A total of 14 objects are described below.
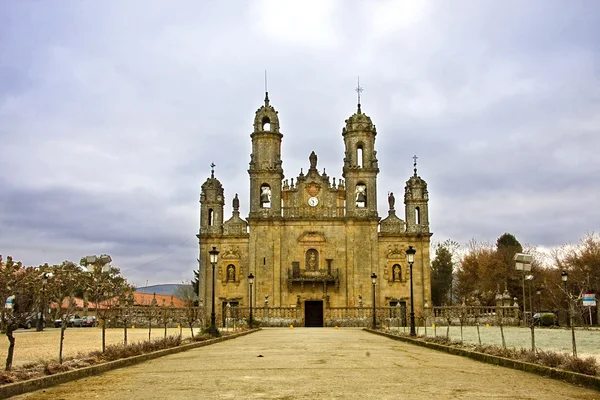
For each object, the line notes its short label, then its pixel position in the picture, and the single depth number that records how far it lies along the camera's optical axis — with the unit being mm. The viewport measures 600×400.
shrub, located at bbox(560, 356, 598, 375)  11367
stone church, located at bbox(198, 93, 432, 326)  55781
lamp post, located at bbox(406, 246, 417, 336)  28189
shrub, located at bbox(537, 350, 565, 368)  12703
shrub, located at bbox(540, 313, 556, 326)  48250
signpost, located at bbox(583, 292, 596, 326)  37106
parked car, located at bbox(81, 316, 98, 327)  64375
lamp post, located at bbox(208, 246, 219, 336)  28312
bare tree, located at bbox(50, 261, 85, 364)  15336
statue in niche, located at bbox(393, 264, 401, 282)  56812
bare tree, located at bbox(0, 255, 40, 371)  12500
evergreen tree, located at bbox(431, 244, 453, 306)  88750
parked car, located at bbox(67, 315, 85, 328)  63950
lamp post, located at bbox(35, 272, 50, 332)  15547
